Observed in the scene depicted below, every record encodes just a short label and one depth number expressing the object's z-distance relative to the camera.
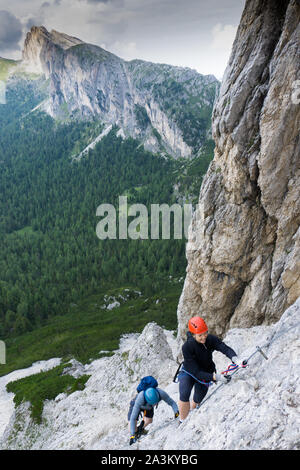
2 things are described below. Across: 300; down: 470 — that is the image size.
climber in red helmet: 9.27
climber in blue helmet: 10.55
